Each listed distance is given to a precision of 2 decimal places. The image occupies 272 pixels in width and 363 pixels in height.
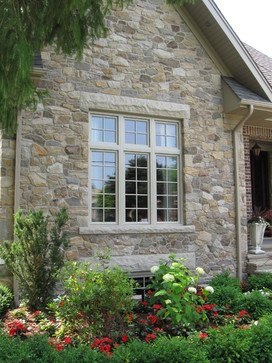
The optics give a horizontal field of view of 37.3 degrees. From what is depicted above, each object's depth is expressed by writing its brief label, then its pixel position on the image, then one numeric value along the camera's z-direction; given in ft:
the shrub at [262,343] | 13.84
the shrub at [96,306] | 16.16
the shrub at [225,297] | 21.12
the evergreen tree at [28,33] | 13.96
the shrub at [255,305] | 20.02
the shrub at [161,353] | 12.32
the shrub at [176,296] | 17.16
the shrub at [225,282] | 24.17
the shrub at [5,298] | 20.29
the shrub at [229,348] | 13.35
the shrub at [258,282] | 25.48
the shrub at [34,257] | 19.93
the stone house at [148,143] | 23.36
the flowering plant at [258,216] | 29.25
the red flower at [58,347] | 13.79
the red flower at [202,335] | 14.88
